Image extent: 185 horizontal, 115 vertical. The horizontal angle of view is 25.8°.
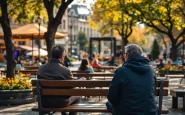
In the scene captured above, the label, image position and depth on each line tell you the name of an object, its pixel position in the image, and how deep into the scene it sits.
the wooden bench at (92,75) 11.58
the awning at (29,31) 22.80
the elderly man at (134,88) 4.84
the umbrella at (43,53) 30.97
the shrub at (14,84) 10.55
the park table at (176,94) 9.77
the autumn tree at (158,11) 27.59
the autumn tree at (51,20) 14.44
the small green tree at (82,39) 101.56
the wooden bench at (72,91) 6.48
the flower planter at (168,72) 20.57
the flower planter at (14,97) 10.29
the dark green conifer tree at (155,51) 53.88
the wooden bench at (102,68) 18.91
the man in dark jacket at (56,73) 6.55
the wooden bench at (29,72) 14.26
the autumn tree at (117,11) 23.73
